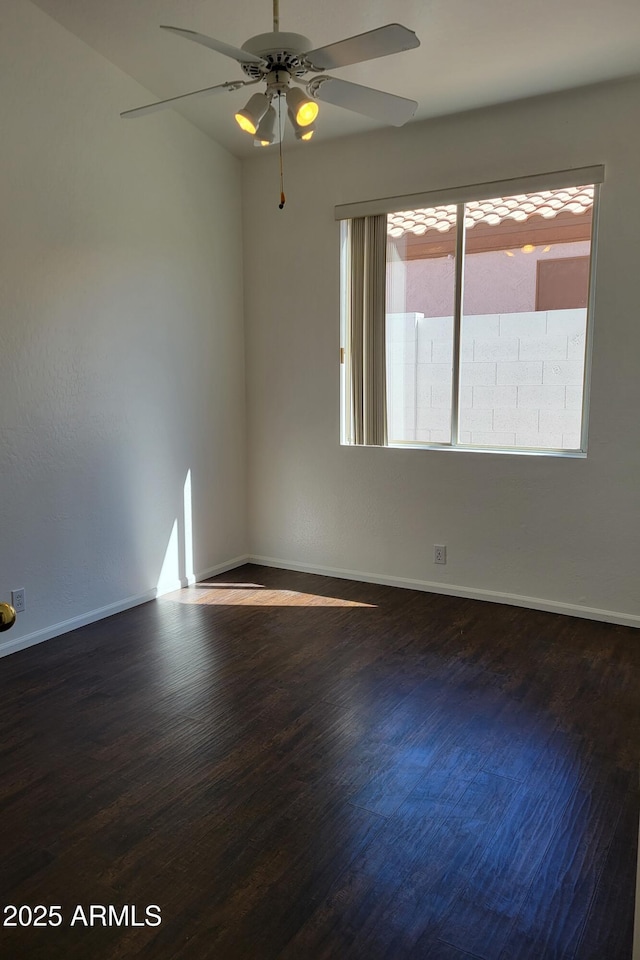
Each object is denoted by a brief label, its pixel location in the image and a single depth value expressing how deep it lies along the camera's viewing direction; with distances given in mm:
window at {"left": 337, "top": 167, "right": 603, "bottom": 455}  3785
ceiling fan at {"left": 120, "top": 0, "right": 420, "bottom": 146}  2068
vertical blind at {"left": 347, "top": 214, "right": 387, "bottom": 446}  4324
